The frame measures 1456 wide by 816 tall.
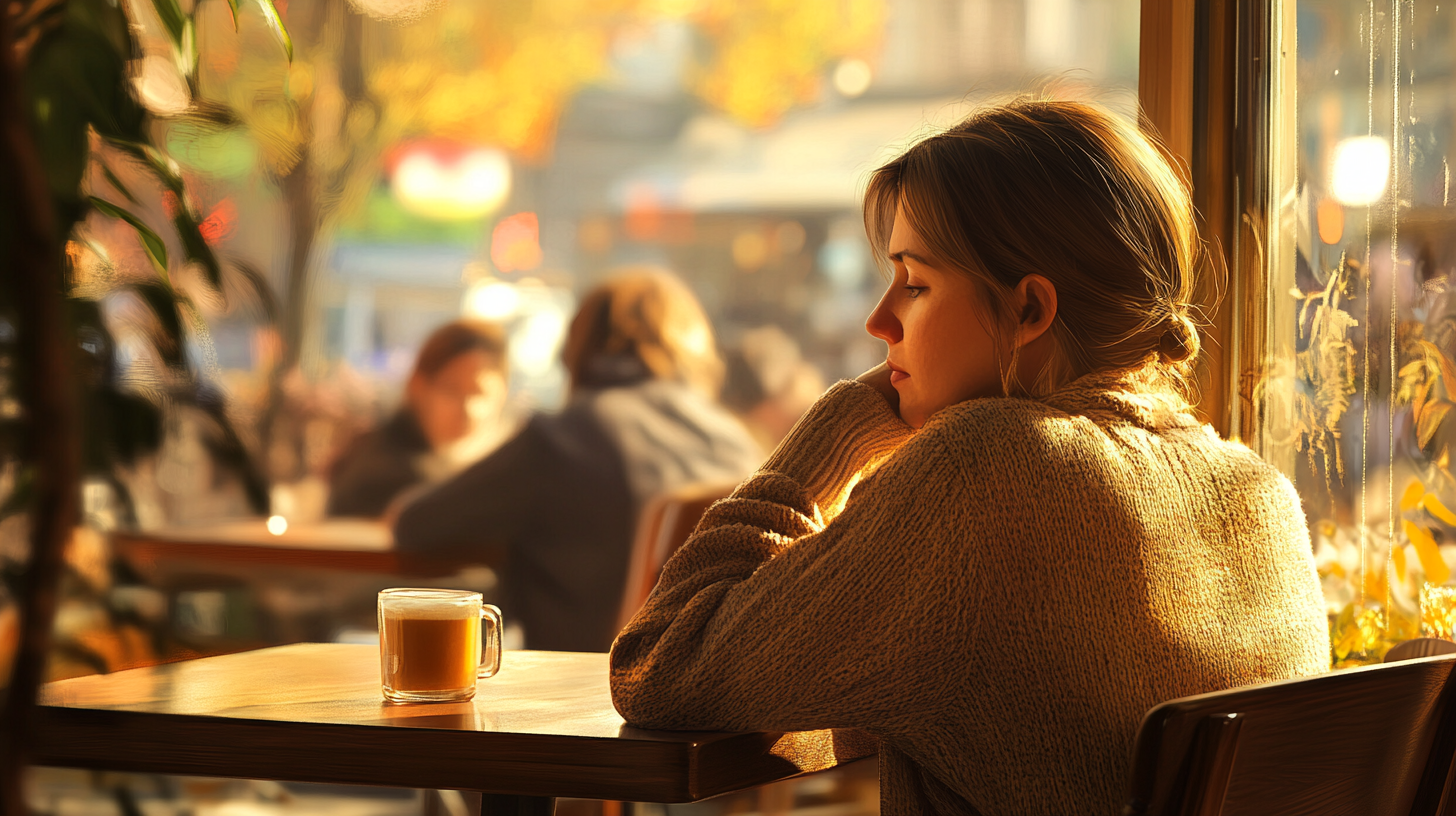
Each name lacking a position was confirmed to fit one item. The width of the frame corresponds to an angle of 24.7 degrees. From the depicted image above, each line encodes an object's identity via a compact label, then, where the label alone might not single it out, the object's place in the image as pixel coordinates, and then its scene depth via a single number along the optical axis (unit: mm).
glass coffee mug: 2697
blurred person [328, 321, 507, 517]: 6727
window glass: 3036
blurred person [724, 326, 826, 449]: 6756
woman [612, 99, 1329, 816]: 2548
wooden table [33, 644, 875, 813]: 2531
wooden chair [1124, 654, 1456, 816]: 2412
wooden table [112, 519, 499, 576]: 4551
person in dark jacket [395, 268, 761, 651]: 4855
